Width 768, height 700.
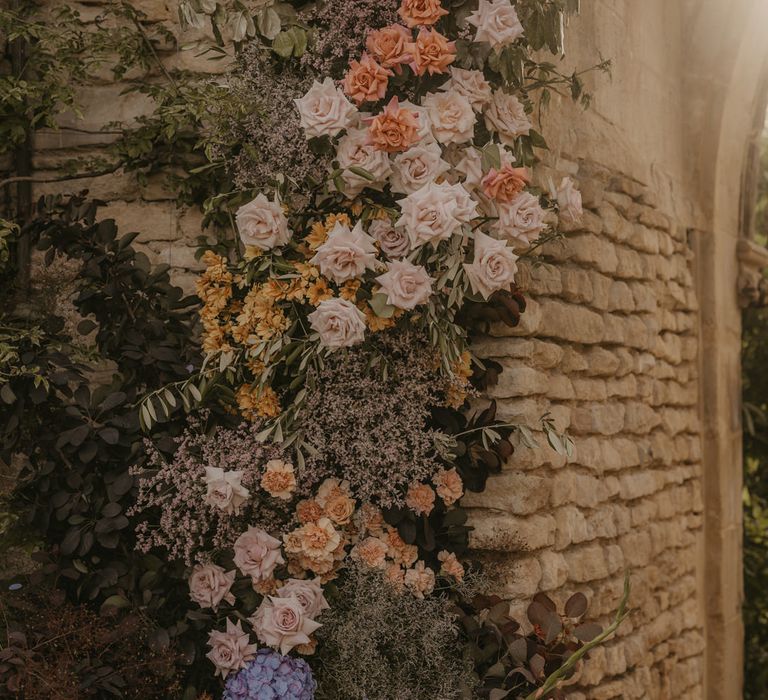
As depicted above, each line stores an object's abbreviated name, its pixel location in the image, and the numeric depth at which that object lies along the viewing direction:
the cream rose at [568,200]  3.16
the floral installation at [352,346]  2.75
